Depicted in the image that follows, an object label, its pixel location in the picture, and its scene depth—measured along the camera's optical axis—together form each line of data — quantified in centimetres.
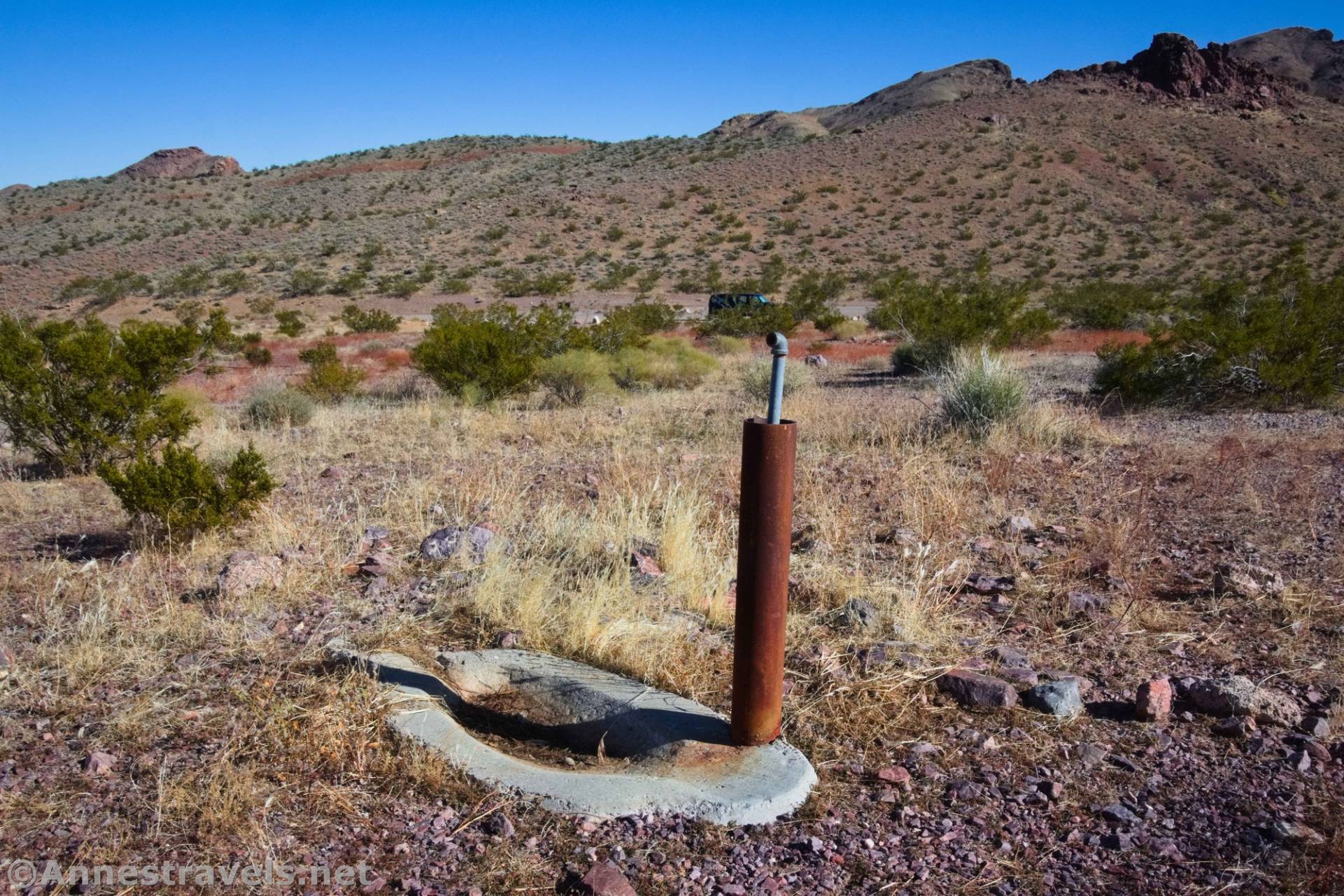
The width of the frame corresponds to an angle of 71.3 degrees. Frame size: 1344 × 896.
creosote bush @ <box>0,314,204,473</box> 861
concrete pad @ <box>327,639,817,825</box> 307
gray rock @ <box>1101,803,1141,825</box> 304
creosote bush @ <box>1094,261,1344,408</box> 1142
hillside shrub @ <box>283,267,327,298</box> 3953
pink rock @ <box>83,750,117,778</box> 316
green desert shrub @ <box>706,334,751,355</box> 2056
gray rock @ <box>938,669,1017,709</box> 383
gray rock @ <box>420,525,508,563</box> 554
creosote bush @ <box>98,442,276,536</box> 590
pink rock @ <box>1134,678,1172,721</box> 371
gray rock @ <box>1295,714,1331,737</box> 356
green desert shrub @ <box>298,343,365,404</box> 1393
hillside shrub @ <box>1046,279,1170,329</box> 2568
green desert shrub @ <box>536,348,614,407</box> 1353
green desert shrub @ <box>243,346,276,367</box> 2072
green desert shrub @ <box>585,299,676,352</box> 1695
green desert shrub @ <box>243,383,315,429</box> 1189
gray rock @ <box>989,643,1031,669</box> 426
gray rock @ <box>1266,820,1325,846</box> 289
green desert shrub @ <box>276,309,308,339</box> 2722
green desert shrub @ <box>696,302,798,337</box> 2469
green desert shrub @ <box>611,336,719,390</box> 1507
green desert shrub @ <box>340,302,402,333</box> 2766
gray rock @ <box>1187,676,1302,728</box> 368
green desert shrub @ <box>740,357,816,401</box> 1332
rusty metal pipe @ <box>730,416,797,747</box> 309
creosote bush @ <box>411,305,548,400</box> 1323
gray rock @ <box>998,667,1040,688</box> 405
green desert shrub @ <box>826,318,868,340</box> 2631
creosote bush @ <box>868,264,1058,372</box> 1648
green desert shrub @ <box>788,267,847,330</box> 2878
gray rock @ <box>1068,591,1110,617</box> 490
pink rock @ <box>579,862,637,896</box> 262
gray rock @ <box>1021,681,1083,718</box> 375
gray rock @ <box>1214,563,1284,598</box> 502
